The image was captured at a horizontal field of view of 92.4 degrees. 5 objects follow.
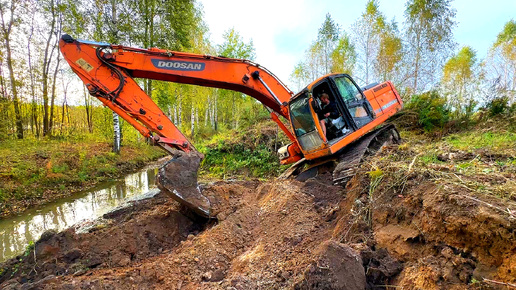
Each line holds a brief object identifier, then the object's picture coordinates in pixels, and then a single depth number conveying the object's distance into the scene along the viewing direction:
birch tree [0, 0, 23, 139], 11.68
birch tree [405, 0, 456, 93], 16.38
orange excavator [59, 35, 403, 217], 4.17
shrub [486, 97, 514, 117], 7.24
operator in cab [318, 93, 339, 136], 5.27
